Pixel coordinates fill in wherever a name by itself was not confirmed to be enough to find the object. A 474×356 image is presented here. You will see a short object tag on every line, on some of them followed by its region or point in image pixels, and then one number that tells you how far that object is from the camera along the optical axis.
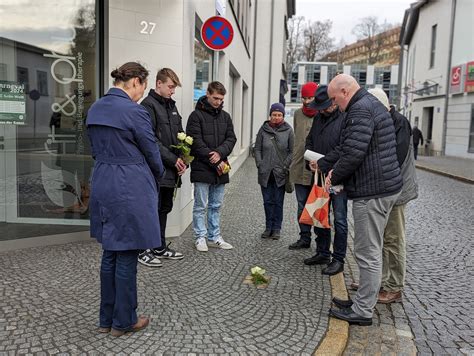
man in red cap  5.56
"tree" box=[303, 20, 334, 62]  56.36
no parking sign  6.29
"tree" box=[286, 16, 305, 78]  51.73
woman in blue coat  3.12
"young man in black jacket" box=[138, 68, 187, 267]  4.93
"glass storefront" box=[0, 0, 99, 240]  5.39
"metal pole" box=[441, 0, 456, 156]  25.73
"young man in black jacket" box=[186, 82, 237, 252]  5.48
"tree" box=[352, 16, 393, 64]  61.25
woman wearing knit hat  6.25
